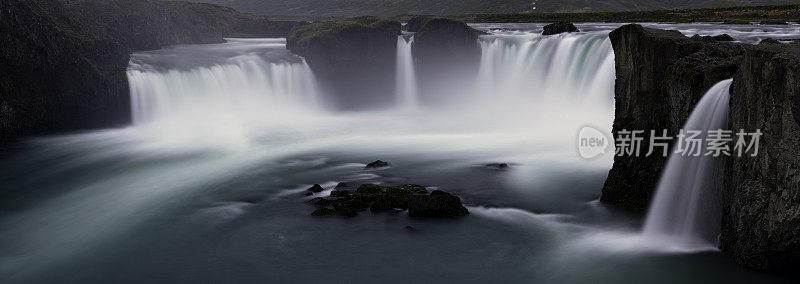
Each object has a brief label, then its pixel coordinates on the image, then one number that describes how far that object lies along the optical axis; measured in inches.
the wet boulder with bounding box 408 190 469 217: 816.3
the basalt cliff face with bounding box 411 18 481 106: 2086.6
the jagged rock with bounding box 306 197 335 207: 880.3
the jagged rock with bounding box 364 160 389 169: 1144.8
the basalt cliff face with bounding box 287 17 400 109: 2049.7
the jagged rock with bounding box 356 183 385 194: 928.9
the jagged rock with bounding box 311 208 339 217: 836.0
